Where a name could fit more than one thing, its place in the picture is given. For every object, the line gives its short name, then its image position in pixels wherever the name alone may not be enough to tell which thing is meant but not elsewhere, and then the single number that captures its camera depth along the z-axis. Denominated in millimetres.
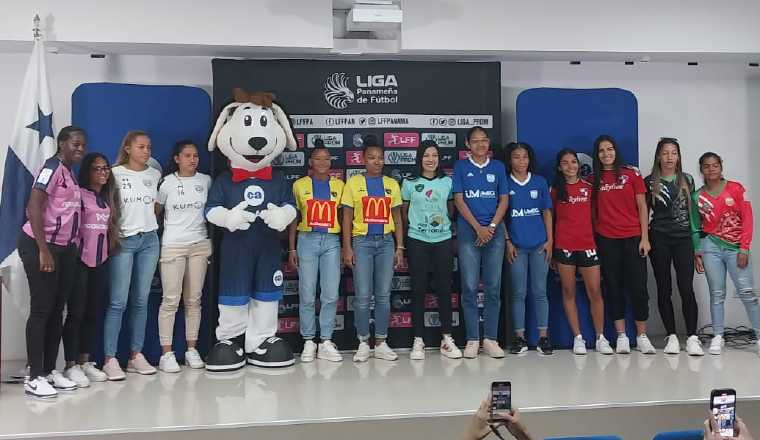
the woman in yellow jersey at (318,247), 4531
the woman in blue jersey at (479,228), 4566
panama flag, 4121
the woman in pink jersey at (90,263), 3980
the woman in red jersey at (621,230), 4707
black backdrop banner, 4875
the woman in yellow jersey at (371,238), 4535
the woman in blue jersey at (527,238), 4664
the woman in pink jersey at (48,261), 3721
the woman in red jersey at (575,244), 4691
